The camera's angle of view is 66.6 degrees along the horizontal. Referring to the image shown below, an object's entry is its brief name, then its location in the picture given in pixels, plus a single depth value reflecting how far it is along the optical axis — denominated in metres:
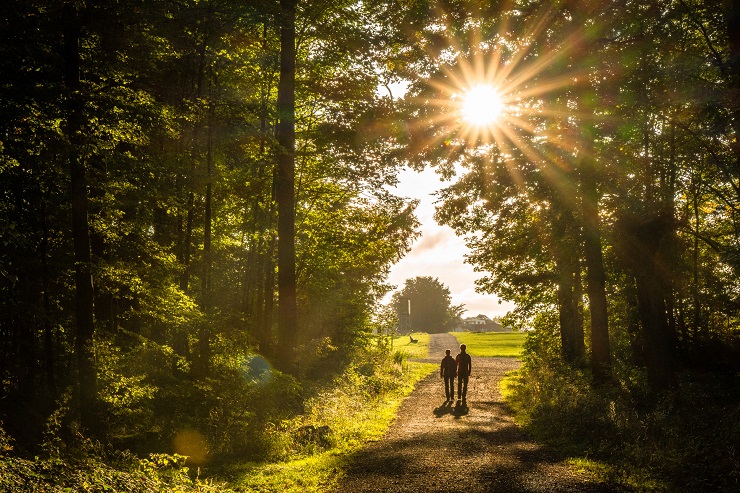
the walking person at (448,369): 20.42
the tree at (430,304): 164.38
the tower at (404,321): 152.15
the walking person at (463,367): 20.00
